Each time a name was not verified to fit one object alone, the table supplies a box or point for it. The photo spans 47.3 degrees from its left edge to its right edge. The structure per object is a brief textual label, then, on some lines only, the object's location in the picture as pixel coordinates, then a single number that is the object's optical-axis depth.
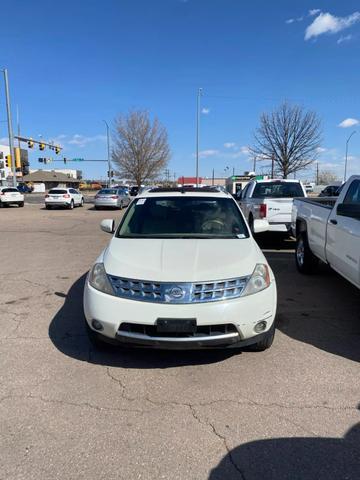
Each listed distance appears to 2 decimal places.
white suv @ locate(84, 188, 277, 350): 3.48
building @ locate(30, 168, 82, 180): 142.85
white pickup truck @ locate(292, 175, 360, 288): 4.74
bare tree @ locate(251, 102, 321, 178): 32.97
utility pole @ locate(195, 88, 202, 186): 40.28
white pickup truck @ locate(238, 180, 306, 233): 10.36
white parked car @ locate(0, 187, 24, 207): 31.81
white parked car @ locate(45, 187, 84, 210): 29.72
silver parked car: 29.36
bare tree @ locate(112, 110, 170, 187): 52.12
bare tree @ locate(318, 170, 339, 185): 104.38
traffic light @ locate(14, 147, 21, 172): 36.97
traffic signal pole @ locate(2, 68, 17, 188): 33.06
